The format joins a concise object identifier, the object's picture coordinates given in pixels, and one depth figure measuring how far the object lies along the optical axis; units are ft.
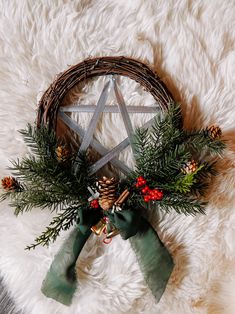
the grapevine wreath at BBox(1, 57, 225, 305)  2.04
